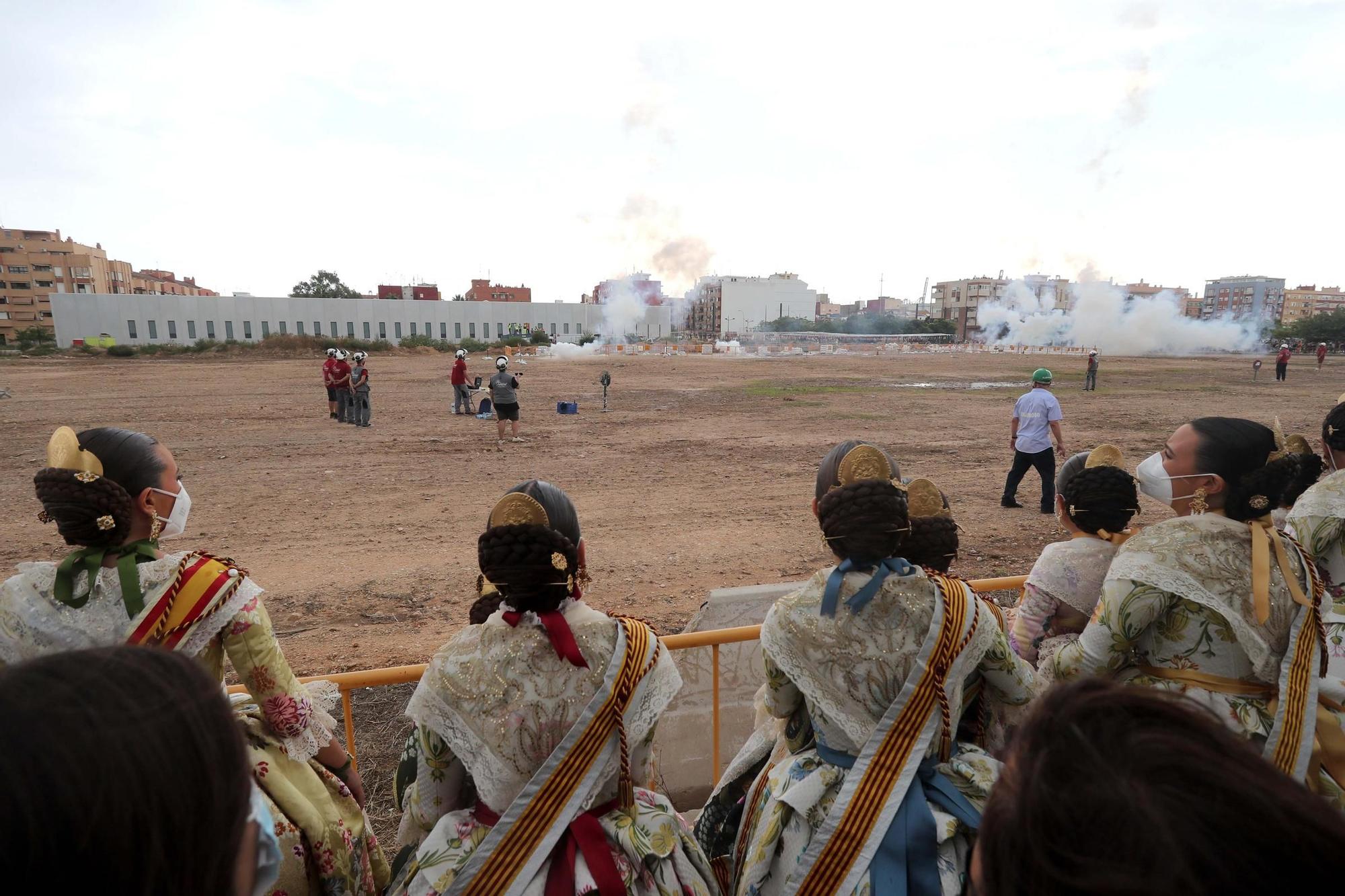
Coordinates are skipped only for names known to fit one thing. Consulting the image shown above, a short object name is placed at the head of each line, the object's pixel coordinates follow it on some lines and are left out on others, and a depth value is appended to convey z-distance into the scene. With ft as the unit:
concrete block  12.34
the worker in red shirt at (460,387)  58.03
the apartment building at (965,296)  352.49
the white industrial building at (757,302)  377.50
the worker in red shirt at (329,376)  54.60
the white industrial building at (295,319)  191.01
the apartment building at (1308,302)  422.82
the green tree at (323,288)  268.62
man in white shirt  29.55
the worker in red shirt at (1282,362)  104.42
